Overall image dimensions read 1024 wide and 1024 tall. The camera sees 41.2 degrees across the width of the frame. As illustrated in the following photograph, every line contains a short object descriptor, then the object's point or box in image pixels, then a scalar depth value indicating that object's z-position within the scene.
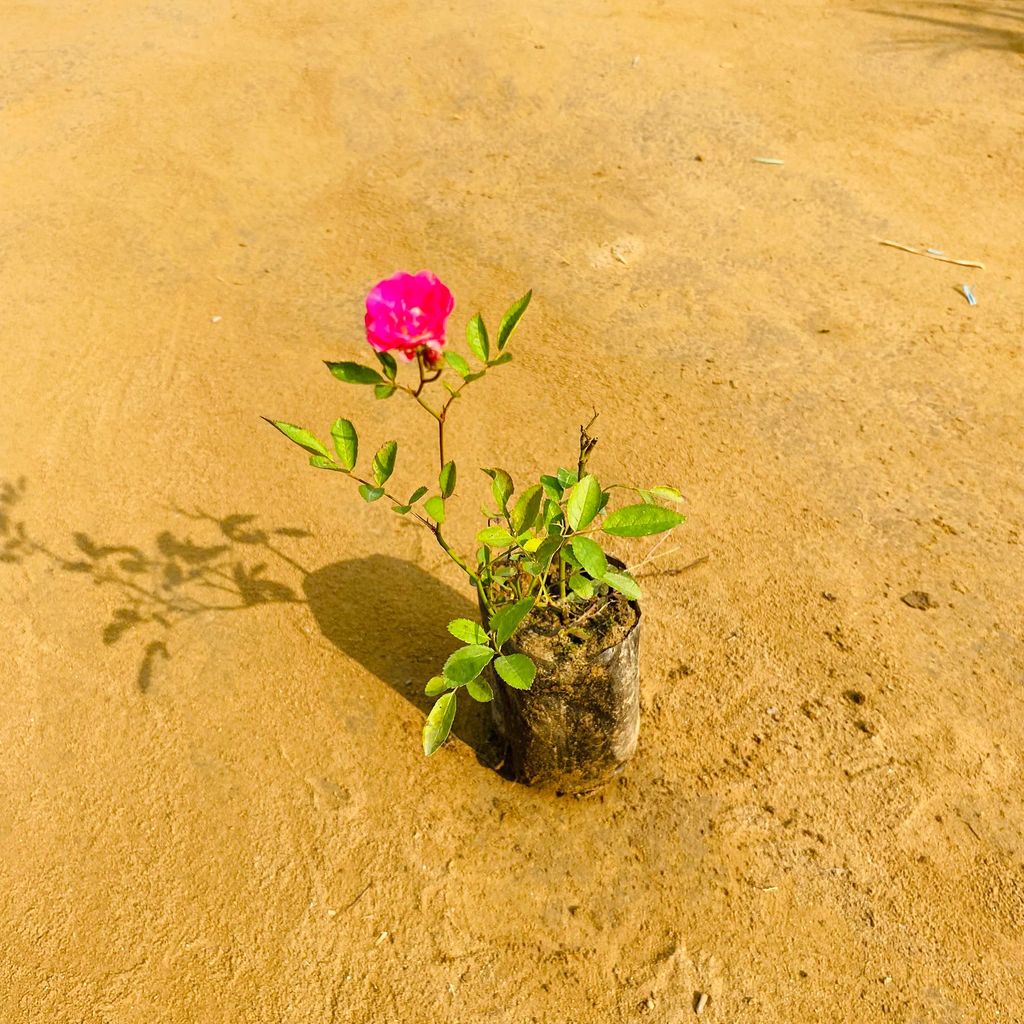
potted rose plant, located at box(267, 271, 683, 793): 0.77
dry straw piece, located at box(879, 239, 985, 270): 1.41
